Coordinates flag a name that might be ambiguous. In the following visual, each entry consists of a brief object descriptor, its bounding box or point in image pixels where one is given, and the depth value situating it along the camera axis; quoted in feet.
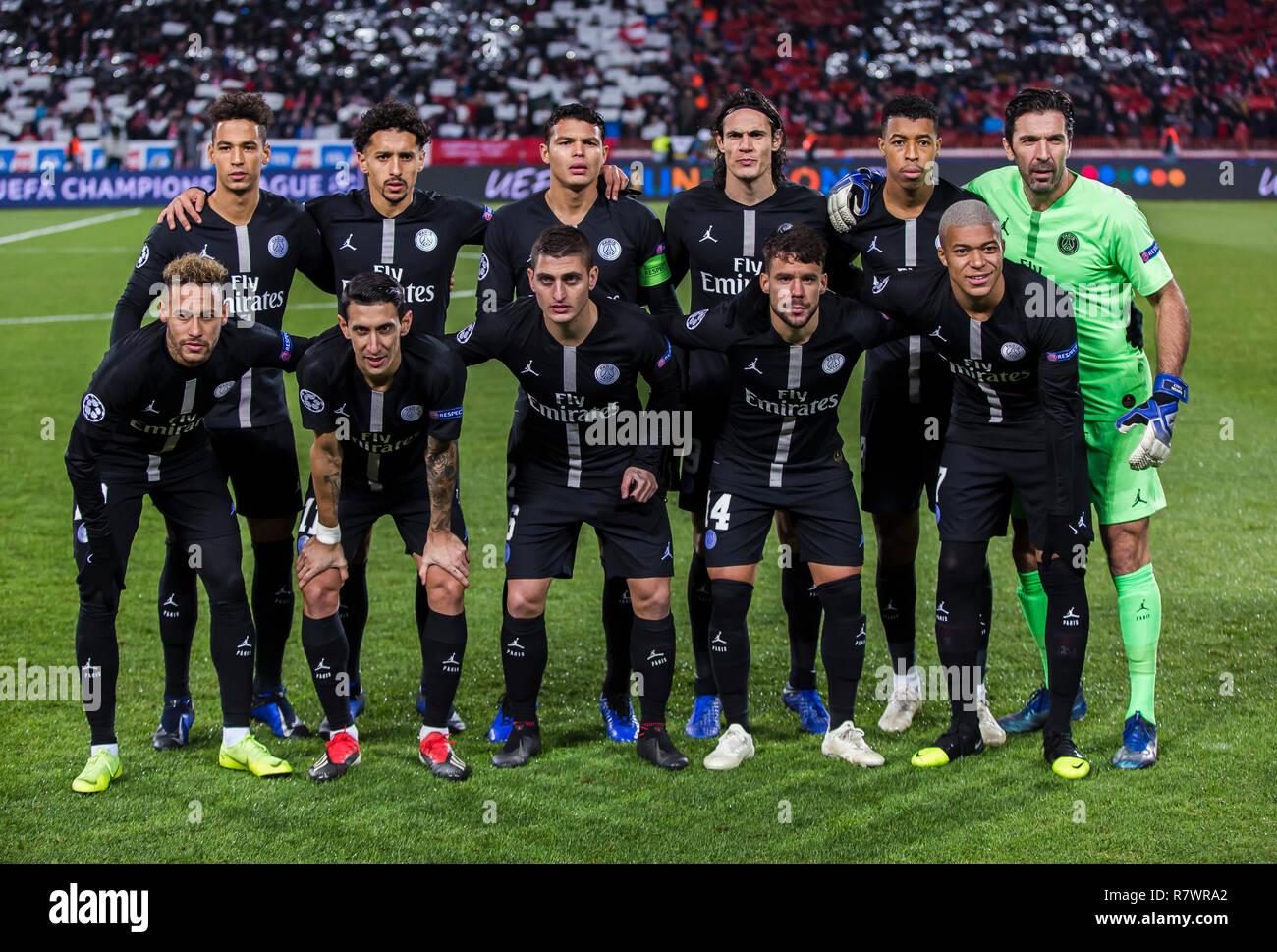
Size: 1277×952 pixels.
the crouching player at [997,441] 16.98
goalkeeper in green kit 17.81
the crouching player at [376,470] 17.35
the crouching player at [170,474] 16.99
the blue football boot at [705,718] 19.45
